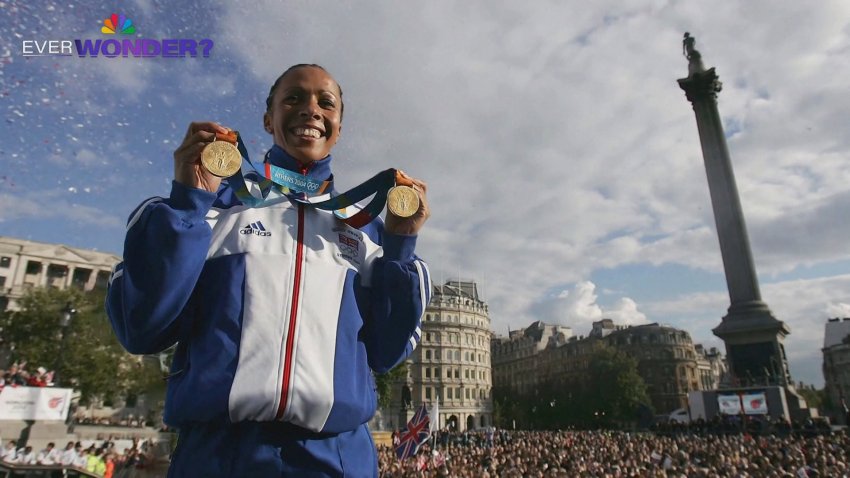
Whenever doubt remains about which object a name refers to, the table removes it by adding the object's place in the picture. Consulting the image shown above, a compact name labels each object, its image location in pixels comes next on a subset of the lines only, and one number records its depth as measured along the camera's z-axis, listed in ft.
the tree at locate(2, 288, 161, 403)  119.65
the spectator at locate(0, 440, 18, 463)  42.41
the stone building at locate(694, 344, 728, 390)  342.44
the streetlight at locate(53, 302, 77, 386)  53.78
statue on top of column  145.79
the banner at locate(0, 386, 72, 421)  53.26
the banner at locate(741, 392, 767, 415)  106.32
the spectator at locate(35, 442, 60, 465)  44.41
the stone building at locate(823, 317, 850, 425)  296.30
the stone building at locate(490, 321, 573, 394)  350.84
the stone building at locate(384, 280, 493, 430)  293.02
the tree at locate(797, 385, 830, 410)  312.29
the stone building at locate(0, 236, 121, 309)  189.26
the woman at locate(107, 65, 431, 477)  5.72
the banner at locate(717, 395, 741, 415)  109.91
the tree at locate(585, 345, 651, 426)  211.82
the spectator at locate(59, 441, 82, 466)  46.21
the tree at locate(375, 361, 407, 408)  161.48
